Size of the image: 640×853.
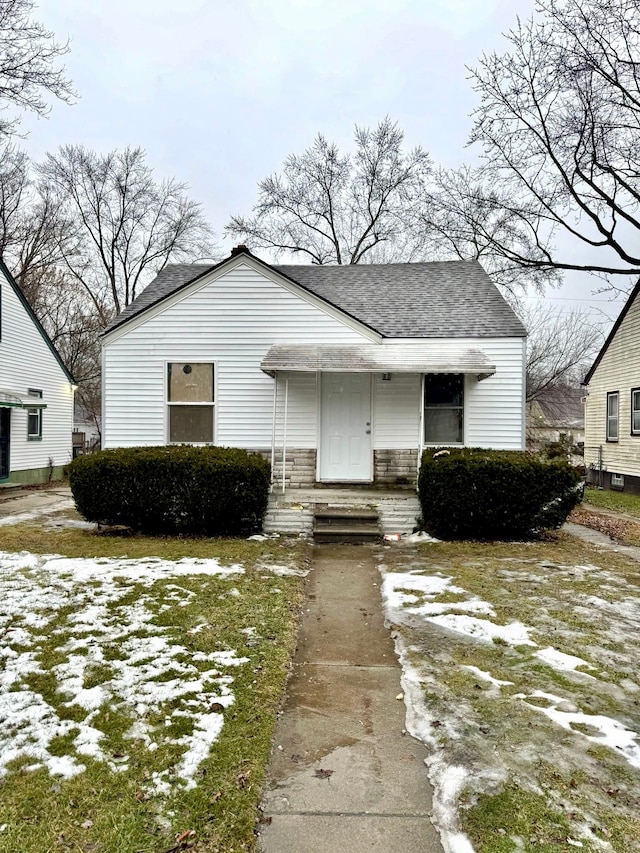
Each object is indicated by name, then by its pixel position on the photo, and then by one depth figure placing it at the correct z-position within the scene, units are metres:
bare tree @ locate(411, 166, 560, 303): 16.77
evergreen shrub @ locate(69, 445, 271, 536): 7.68
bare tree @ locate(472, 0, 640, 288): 12.65
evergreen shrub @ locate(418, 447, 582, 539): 7.55
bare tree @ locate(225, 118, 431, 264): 25.19
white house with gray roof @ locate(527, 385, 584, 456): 26.42
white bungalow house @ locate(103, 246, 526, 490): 10.07
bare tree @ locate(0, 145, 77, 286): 23.00
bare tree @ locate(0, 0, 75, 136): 8.03
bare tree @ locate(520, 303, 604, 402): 25.78
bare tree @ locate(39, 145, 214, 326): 26.14
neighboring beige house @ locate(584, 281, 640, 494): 15.56
